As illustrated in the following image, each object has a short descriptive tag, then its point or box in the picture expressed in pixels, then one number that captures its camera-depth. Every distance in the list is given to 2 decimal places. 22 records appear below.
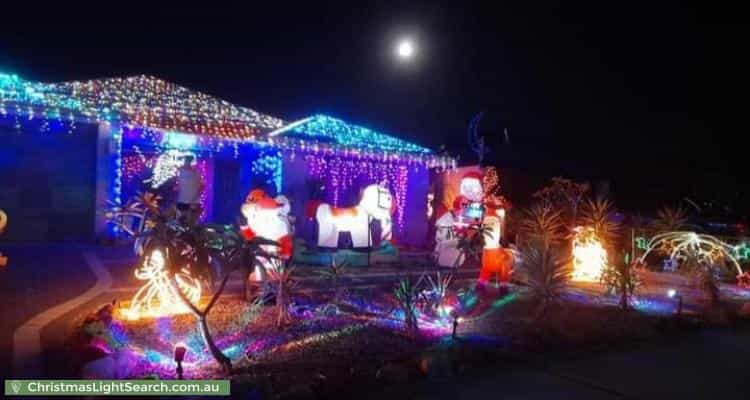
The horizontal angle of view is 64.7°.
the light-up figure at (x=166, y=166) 16.94
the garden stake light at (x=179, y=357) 4.57
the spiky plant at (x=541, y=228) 9.32
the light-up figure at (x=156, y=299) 7.08
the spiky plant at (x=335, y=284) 8.56
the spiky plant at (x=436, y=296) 7.96
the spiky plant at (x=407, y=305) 6.68
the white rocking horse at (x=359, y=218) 13.65
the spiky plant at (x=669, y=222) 14.68
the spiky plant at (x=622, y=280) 9.13
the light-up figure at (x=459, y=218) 11.70
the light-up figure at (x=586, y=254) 12.70
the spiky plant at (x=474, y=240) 10.37
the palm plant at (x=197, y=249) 5.14
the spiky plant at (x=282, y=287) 6.98
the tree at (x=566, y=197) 14.45
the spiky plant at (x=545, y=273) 8.20
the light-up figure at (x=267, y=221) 9.00
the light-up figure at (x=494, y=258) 10.66
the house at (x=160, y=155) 13.41
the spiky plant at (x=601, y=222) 12.32
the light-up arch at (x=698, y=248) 11.20
